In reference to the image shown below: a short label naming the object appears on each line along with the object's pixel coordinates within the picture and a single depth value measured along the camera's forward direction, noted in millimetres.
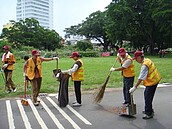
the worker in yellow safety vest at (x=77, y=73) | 7430
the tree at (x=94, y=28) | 68750
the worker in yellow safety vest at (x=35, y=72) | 7637
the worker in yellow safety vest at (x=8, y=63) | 9625
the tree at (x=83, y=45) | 66625
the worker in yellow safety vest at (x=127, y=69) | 6863
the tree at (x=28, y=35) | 59906
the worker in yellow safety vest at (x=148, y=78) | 5937
